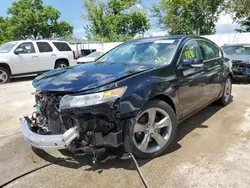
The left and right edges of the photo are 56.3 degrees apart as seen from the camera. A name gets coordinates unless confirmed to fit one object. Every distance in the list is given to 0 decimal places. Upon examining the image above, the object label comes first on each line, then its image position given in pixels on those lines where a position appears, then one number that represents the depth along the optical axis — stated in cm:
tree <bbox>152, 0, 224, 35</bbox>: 2638
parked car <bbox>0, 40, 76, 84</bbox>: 979
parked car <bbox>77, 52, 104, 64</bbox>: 1287
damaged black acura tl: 251
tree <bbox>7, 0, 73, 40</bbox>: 3866
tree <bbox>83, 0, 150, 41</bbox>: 3384
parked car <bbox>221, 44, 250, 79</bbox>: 804
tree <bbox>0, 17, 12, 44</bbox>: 4197
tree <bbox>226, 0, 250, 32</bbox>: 2200
